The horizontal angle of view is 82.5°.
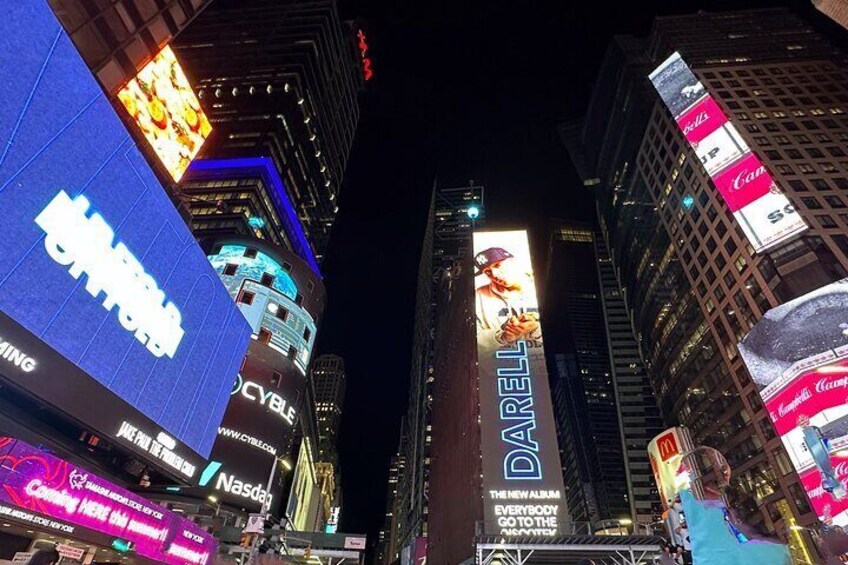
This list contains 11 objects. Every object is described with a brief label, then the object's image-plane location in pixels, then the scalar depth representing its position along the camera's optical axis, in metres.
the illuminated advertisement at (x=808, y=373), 41.16
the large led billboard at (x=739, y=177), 41.34
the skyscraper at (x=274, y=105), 77.88
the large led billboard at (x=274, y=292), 34.12
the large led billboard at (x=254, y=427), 28.16
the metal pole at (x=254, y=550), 18.61
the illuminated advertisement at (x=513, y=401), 26.47
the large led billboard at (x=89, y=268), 9.57
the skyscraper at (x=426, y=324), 84.56
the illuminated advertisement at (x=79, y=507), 9.31
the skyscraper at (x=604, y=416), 122.00
